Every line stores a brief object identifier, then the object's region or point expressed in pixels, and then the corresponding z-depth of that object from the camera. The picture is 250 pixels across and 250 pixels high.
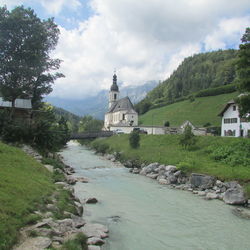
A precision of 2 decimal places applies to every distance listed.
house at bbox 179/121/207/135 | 54.34
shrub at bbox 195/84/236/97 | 78.06
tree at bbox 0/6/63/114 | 25.86
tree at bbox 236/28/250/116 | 22.03
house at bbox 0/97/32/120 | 33.13
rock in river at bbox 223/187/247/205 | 15.99
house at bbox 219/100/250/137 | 38.31
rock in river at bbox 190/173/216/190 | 19.95
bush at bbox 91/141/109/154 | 50.02
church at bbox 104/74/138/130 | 88.88
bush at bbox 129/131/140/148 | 39.62
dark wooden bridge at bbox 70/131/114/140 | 51.84
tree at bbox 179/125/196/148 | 31.19
